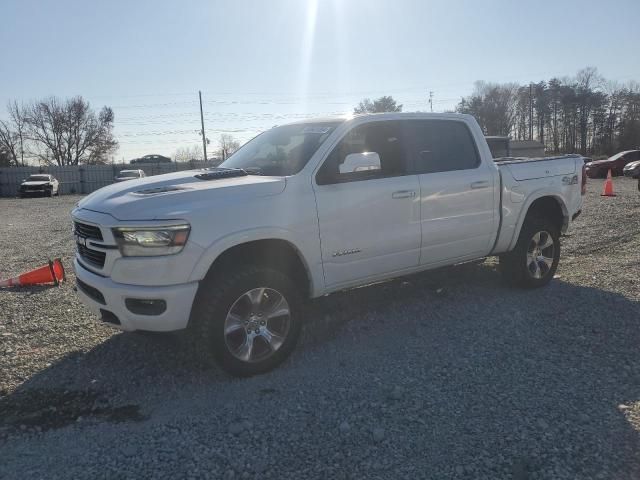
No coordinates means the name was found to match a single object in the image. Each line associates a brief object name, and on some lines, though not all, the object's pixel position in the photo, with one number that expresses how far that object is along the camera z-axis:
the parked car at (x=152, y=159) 54.31
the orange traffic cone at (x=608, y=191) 17.12
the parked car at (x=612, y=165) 29.16
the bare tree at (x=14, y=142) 67.56
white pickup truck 3.64
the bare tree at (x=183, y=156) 68.23
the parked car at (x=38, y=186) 34.25
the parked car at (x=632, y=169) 26.33
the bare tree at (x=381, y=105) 66.12
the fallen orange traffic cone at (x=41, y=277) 6.59
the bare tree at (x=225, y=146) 54.60
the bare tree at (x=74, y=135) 73.38
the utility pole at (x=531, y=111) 76.56
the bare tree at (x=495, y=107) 75.06
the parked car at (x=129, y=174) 32.56
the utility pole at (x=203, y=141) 56.28
